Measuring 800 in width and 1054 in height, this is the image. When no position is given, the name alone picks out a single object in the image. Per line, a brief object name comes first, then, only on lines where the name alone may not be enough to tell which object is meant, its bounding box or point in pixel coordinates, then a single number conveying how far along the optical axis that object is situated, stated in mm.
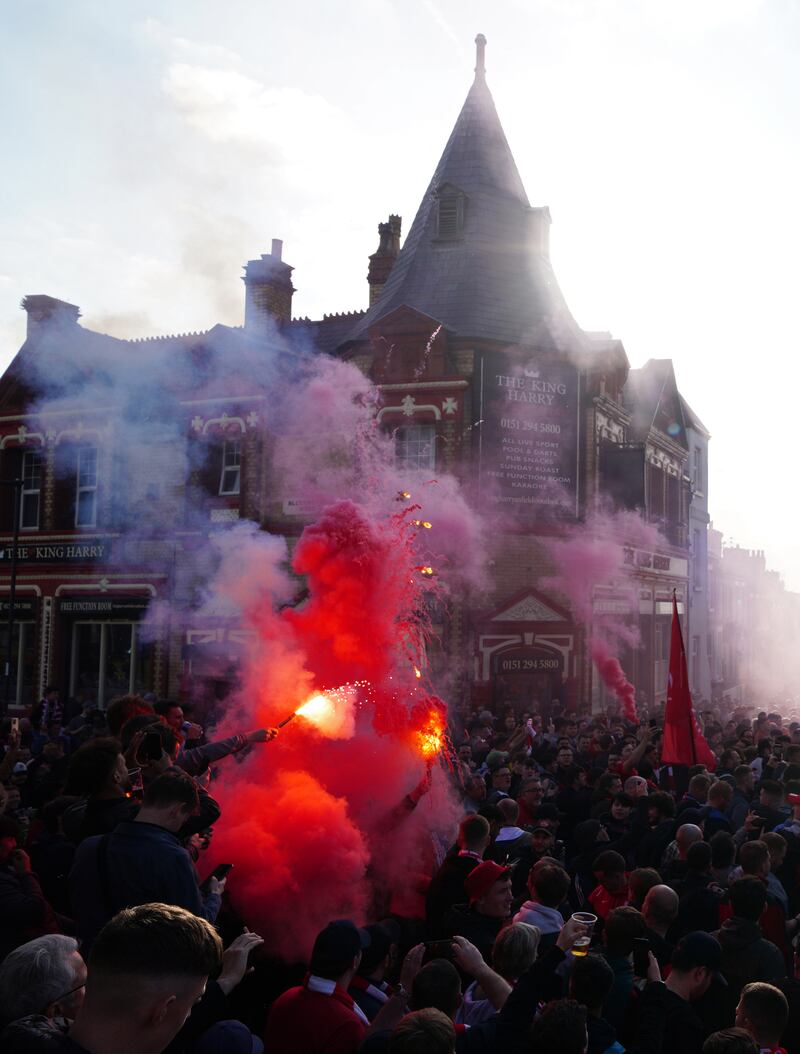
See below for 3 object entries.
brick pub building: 19547
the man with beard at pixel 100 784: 4754
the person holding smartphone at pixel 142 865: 3900
